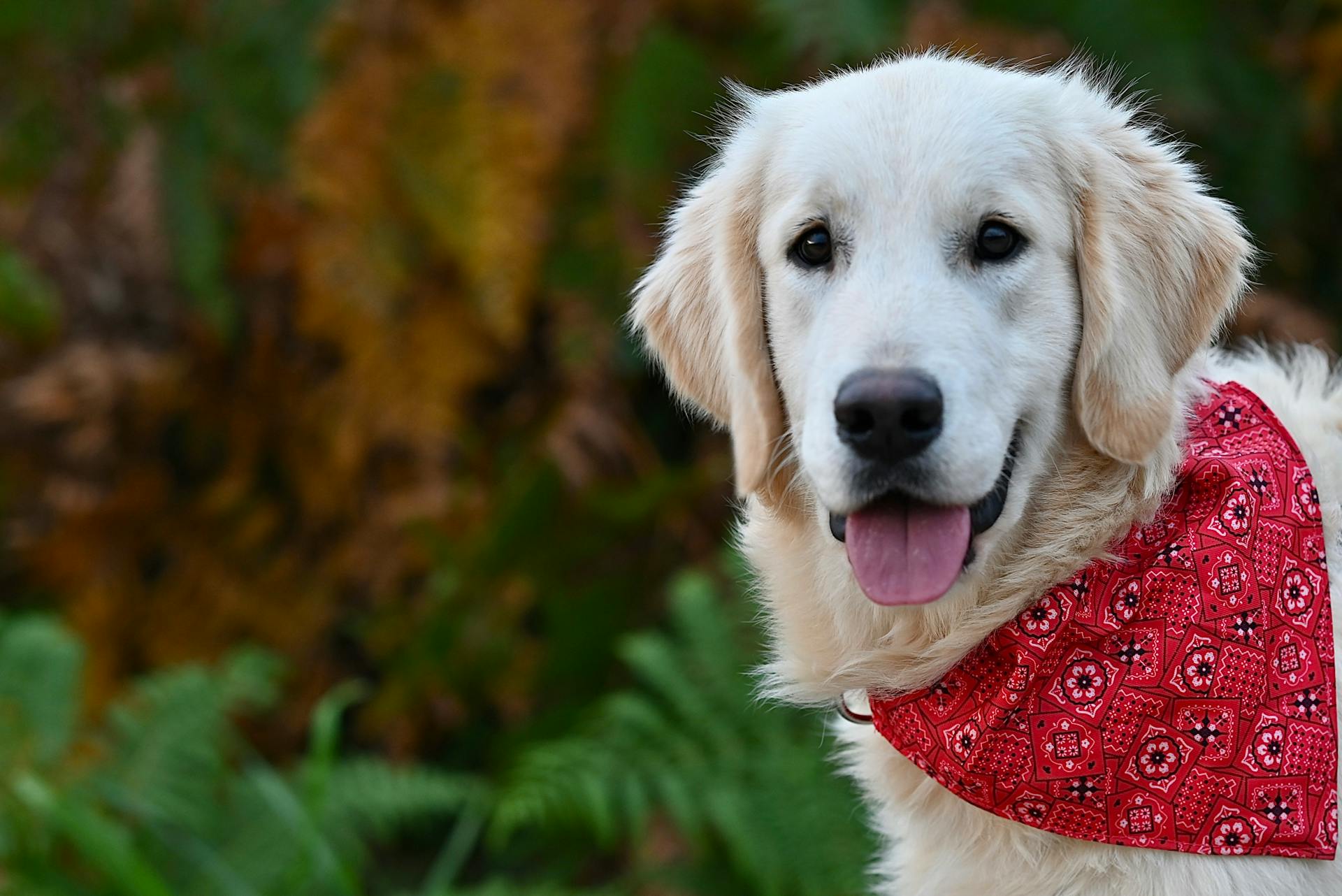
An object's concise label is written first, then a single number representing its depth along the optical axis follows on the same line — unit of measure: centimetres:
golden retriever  218
